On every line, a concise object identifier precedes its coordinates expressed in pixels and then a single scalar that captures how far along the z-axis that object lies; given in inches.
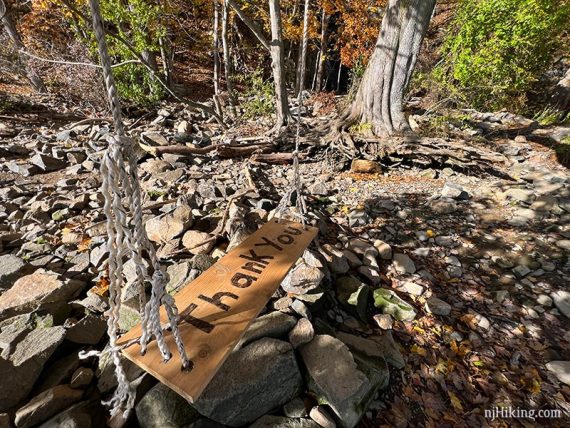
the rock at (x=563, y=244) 126.7
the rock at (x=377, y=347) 78.2
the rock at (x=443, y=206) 152.1
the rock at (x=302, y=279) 86.0
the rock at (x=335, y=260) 104.0
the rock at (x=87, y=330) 67.2
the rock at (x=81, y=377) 59.3
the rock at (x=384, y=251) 121.5
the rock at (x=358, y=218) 139.2
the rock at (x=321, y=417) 61.1
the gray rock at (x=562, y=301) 102.8
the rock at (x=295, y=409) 62.1
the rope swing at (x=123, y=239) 32.4
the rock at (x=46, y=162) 182.5
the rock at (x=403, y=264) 116.2
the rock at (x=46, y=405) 51.5
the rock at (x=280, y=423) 59.2
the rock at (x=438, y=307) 100.5
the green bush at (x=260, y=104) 309.1
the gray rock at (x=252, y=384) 57.5
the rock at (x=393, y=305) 96.4
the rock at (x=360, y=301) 93.4
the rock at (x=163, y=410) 54.5
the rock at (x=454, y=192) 162.4
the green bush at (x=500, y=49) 280.1
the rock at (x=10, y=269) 87.5
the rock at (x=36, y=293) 74.4
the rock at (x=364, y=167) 194.9
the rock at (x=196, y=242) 97.2
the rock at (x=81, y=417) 50.6
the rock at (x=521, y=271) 116.0
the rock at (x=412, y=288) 106.8
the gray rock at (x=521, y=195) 158.4
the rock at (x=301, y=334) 71.9
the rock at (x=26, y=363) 55.4
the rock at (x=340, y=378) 63.2
